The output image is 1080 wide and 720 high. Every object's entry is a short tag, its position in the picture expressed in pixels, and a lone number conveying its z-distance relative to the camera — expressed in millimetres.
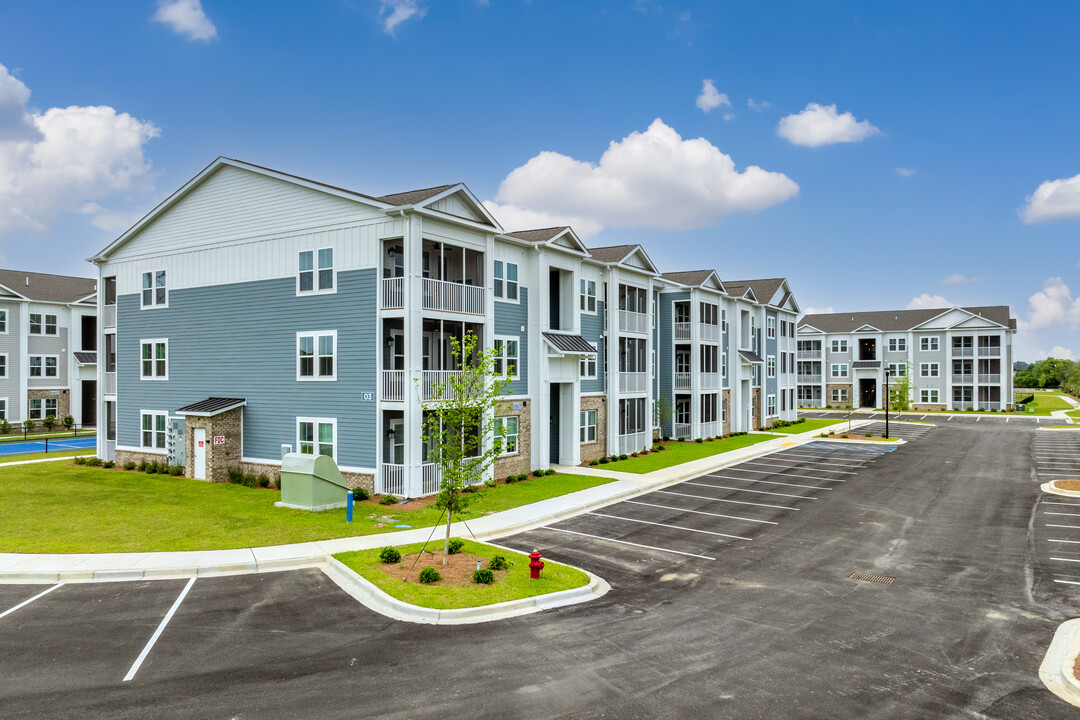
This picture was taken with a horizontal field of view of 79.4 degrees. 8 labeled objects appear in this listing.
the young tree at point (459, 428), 14586
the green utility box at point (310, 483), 21062
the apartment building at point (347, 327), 23234
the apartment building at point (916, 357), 74000
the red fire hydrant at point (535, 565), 13578
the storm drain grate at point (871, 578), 14186
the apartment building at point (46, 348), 47000
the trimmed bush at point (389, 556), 14688
